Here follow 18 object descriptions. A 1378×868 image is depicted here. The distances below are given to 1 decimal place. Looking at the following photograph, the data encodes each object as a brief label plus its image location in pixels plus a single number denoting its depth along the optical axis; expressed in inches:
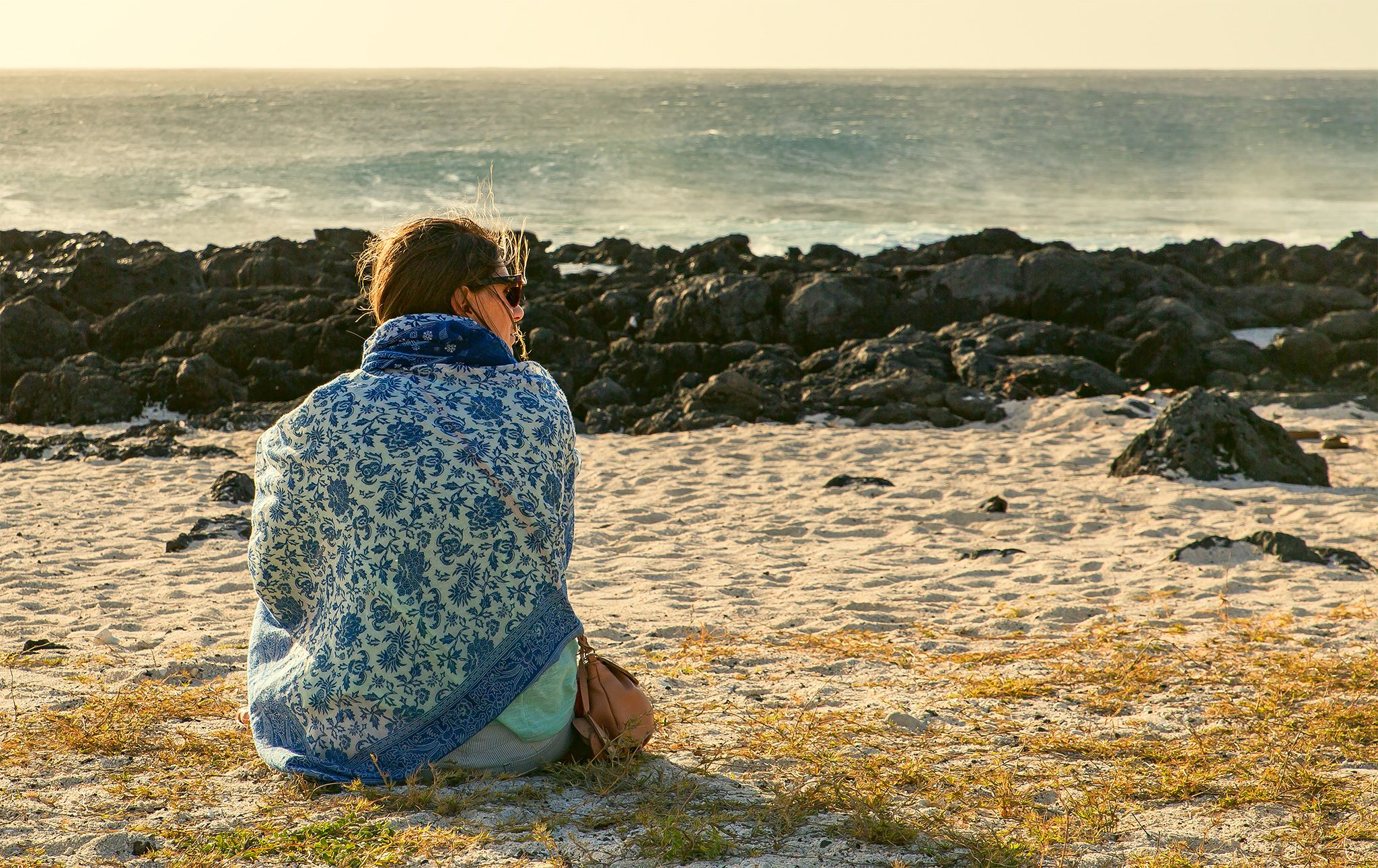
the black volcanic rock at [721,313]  532.1
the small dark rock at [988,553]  257.3
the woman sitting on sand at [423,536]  117.1
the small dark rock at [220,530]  270.5
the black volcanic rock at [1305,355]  477.4
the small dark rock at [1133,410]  391.5
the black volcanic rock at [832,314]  529.3
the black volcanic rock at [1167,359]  459.5
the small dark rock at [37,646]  186.4
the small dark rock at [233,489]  311.1
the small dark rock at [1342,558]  241.4
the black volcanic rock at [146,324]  526.9
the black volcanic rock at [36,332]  499.8
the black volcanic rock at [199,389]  440.1
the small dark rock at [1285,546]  243.4
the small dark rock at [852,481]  321.1
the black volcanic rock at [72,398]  424.5
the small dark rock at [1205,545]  248.1
